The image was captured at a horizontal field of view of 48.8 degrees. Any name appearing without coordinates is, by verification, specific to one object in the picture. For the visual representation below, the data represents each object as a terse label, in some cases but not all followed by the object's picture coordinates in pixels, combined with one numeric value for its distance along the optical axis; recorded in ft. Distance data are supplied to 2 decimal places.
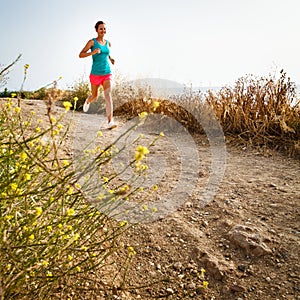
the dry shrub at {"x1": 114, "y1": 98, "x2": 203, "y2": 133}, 20.72
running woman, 18.76
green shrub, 4.22
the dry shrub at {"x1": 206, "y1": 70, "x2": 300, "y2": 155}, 16.31
